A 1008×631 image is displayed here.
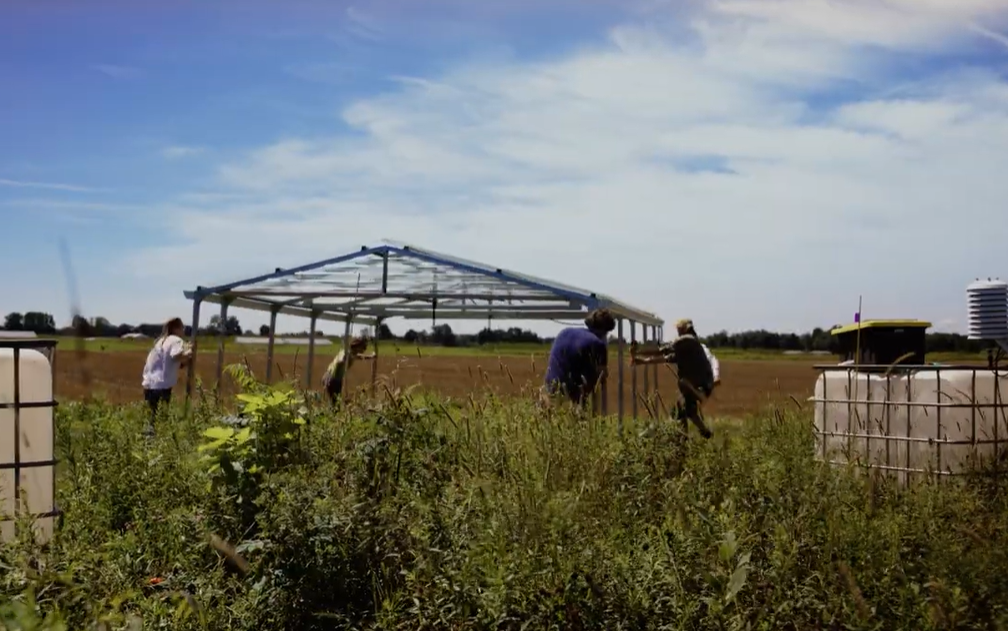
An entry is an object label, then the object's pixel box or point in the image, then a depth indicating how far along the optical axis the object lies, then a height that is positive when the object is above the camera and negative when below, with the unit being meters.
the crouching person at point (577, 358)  9.52 -0.14
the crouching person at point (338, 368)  10.82 -0.29
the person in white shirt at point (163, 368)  11.24 -0.33
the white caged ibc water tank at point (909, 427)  6.74 -0.56
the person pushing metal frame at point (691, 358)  11.02 -0.16
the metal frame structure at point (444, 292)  12.81 +0.63
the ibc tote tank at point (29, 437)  5.40 -0.54
